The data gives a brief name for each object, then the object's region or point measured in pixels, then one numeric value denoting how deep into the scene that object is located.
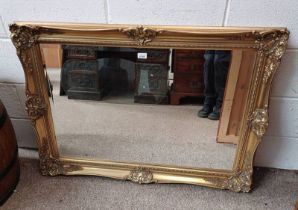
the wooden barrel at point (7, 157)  1.00
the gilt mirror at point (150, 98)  0.89
